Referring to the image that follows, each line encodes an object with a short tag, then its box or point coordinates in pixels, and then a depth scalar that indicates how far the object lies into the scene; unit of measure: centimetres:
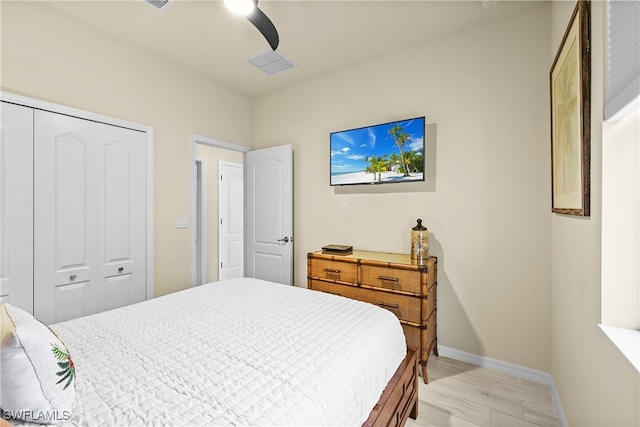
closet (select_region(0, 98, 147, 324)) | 200
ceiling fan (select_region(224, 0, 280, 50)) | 153
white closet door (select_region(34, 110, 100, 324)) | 212
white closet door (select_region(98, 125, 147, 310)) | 248
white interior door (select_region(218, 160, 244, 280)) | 484
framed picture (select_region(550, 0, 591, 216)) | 131
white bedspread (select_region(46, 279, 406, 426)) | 89
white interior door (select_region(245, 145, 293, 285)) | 344
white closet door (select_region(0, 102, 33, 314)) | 196
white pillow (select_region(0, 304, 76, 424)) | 77
